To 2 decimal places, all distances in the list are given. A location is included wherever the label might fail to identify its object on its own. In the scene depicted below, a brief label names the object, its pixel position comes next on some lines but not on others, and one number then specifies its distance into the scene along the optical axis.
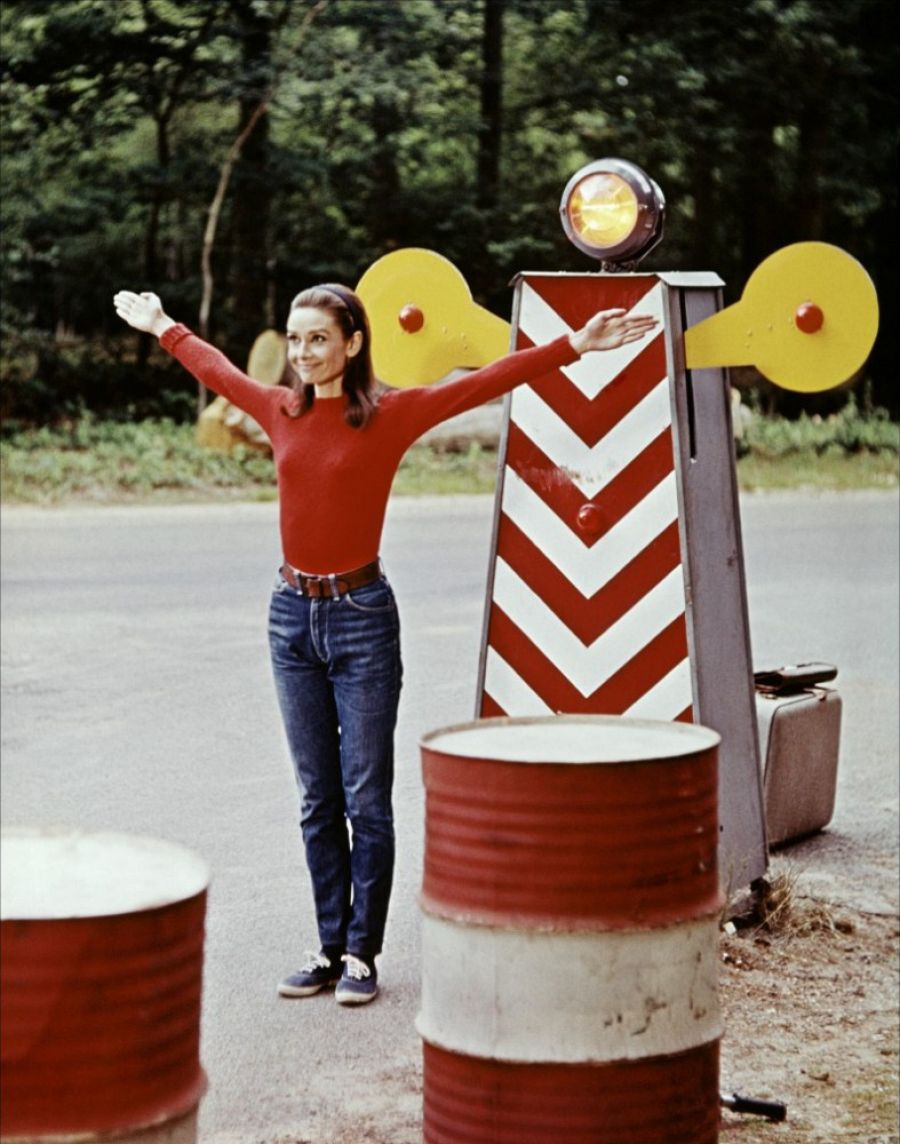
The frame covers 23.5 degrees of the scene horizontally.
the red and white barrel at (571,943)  3.30
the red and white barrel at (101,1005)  2.67
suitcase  7.13
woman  5.48
